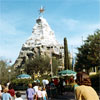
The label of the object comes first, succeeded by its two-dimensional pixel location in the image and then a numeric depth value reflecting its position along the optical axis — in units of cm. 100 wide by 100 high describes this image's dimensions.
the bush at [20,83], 3210
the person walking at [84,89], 339
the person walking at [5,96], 897
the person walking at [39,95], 1213
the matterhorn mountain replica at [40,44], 8524
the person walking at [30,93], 1127
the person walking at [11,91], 1077
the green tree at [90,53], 3056
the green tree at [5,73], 3925
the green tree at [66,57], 5370
